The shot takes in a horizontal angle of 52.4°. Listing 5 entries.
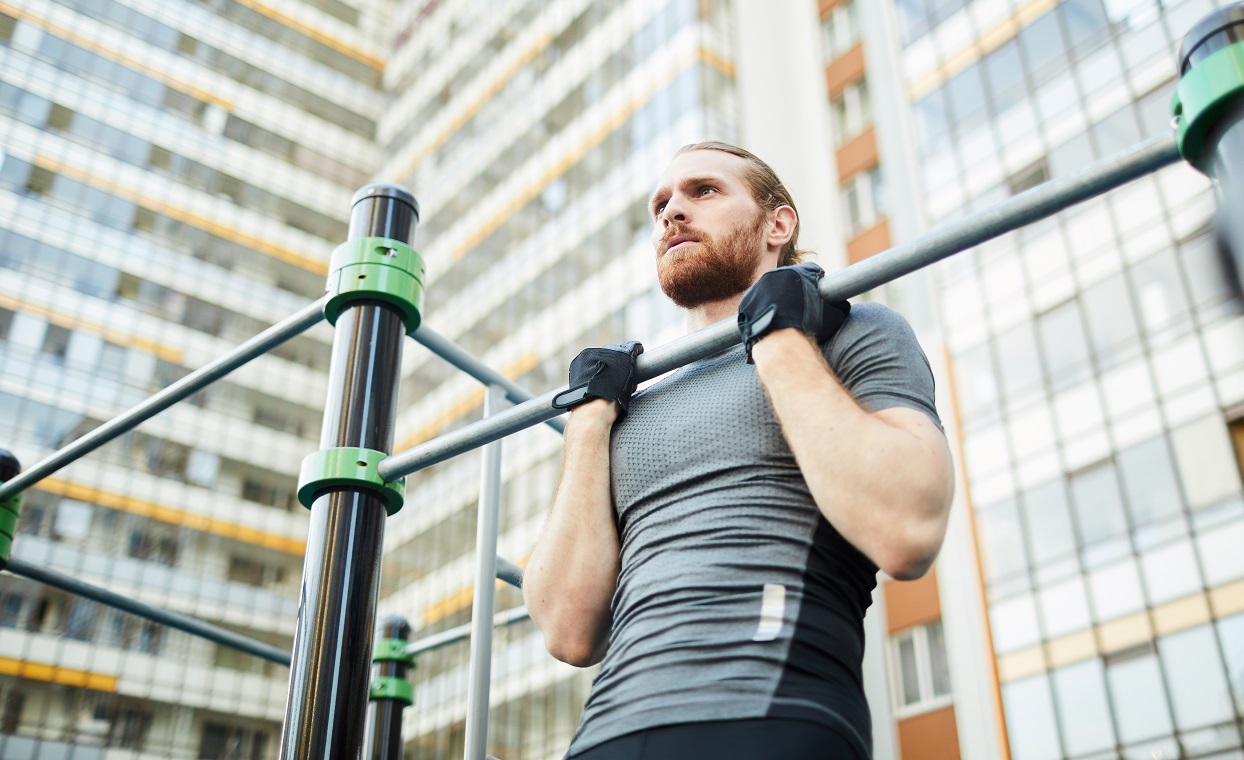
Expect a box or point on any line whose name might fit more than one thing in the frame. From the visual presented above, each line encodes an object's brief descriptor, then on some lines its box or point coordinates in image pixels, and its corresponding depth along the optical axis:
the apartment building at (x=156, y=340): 28.22
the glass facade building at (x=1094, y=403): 16.47
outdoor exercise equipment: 1.49
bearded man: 1.58
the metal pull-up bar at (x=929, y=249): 1.59
